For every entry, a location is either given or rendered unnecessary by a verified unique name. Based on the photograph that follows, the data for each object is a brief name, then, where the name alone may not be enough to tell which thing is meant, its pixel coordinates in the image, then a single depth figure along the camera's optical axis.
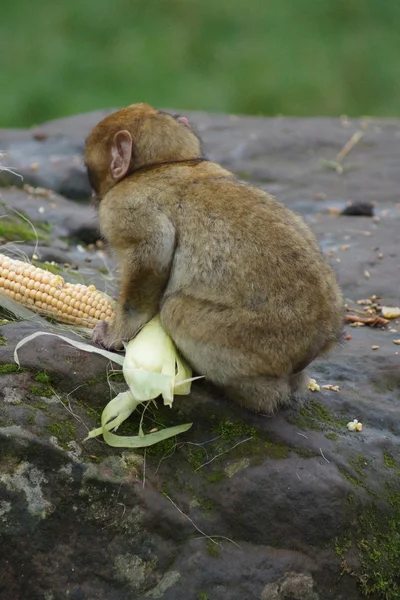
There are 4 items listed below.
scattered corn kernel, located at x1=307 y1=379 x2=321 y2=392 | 11.20
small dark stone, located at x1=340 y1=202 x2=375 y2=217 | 17.77
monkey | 9.92
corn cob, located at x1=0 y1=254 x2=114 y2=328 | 11.22
